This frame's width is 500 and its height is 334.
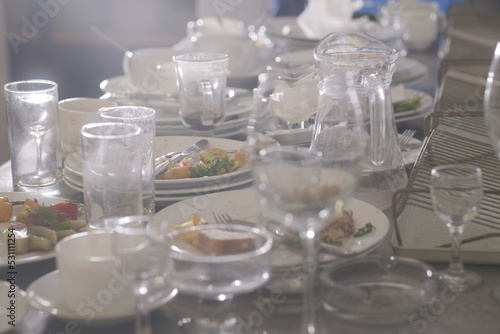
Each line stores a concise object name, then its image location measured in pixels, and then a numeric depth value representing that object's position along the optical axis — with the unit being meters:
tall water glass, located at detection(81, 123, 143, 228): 1.11
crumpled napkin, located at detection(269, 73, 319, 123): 1.20
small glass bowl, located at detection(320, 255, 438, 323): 0.95
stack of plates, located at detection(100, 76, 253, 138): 1.57
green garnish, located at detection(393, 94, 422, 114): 1.64
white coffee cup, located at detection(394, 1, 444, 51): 2.43
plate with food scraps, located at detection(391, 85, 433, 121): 1.63
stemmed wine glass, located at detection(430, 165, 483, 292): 1.01
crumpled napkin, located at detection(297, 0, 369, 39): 2.25
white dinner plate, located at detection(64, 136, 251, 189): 1.25
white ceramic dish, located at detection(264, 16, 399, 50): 2.17
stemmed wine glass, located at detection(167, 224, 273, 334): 0.89
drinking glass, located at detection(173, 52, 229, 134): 1.47
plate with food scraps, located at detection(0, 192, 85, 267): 1.07
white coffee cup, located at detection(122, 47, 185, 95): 1.68
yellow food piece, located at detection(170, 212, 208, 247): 1.01
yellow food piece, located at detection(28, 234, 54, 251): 1.09
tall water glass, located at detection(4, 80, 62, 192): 1.31
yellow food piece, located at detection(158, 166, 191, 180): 1.28
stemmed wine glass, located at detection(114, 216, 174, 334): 0.88
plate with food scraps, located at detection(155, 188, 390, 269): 1.06
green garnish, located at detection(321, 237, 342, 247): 1.09
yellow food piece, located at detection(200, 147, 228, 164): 1.33
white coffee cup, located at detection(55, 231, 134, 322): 0.95
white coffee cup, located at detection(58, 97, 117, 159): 1.40
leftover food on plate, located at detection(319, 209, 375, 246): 1.10
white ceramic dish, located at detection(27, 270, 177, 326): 0.94
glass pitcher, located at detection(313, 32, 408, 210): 1.22
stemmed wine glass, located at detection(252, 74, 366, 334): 0.88
